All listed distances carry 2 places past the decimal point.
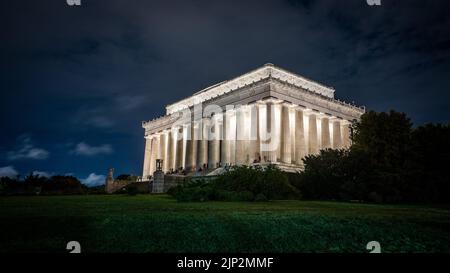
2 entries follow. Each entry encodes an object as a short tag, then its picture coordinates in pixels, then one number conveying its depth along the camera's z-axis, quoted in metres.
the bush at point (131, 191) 35.82
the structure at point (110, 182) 54.75
